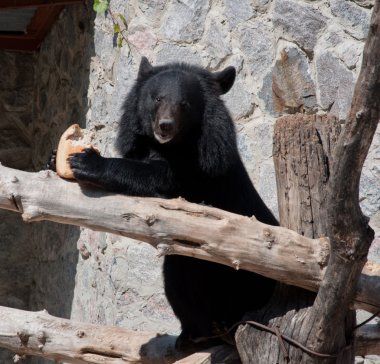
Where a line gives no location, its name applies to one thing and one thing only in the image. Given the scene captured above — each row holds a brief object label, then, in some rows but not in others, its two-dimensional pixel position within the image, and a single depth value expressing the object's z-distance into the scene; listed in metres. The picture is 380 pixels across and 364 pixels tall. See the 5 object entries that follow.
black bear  8.48
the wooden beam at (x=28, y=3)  14.31
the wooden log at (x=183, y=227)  6.82
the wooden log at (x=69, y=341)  8.41
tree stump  7.46
